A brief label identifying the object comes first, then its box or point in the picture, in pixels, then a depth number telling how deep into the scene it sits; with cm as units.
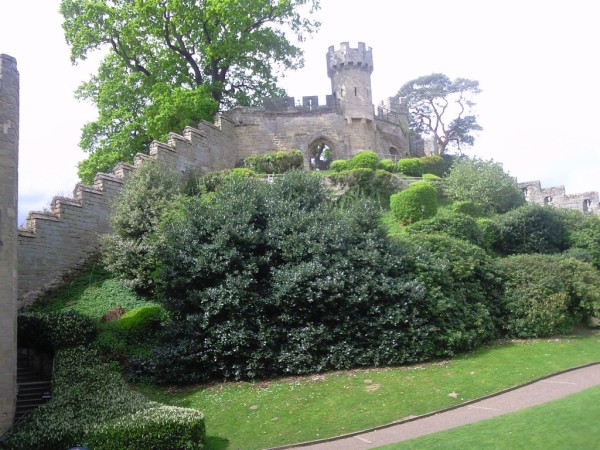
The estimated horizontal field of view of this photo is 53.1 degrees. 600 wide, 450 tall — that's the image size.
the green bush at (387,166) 3375
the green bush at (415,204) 2677
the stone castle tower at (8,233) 1309
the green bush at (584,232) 2566
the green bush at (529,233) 2594
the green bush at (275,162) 3164
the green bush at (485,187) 3056
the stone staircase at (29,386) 1512
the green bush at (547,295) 1858
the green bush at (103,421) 1146
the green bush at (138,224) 2055
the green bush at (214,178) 2730
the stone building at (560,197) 3953
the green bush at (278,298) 1619
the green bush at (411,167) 3531
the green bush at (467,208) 2773
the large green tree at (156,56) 3284
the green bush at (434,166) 3634
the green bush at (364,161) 3228
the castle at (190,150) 1366
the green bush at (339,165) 3259
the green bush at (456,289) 1711
